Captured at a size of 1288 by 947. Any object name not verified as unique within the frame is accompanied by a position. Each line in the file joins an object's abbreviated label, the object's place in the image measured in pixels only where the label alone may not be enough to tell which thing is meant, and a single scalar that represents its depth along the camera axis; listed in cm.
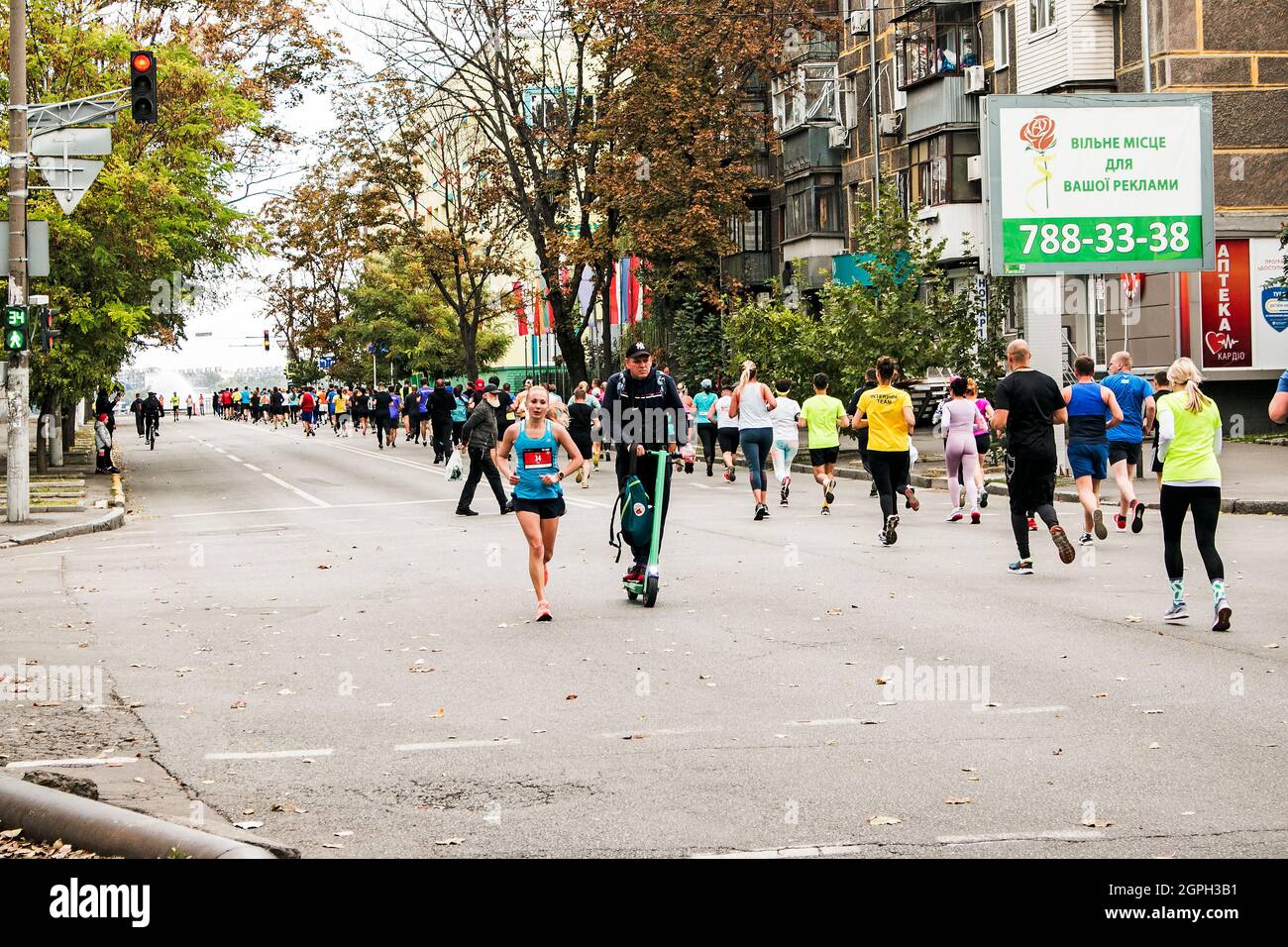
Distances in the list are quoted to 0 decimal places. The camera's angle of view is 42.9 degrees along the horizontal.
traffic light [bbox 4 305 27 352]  2209
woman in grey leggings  2158
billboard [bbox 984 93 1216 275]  2638
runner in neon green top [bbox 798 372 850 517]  2209
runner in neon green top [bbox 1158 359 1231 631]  1063
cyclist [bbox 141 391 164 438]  5197
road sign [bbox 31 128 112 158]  2627
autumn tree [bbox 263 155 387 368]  4878
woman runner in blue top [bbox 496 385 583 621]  1191
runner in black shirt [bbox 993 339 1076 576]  1399
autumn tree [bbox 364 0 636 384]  4334
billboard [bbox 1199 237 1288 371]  3462
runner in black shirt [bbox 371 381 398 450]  4806
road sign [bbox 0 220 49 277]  2242
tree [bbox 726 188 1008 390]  2931
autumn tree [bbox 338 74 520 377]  4828
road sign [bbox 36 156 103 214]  2642
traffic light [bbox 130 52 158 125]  1948
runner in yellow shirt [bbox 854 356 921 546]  1748
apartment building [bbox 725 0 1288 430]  3478
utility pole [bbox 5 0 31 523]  2208
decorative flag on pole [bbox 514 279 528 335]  5588
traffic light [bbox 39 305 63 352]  2356
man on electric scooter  1225
